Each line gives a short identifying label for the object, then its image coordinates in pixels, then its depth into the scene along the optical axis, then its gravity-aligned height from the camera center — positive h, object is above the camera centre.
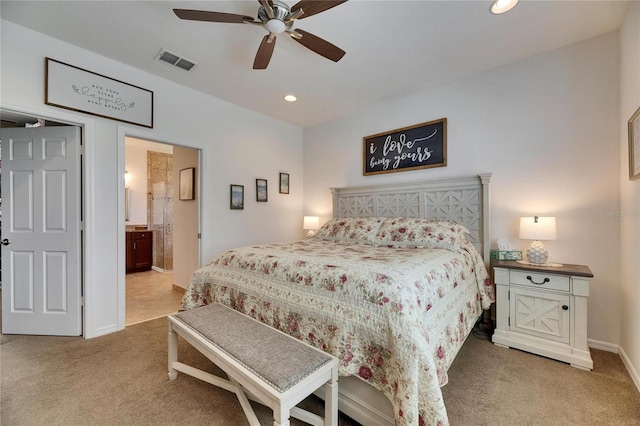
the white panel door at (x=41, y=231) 2.60 -0.18
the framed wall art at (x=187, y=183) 3.83 +0.43
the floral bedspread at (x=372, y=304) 1.21 -0.57
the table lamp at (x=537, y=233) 2.31 -0.20
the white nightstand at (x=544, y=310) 2.06 -0.83
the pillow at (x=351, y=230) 3.07 -0.23
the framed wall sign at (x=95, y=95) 2.39 +1.17
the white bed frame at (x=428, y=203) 2.81 +0.12
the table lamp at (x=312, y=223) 4.25 -0.18
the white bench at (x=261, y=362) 1.15 -0.74
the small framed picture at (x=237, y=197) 3.74 +0.22
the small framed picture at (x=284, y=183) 4.42 +0.49
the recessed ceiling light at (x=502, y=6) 1.94 +1.54
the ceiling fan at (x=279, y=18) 1.66 +1.30
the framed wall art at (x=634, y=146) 1.83 +0.48
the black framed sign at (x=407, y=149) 3.24 +0.84
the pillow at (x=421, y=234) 2.54 -0.23
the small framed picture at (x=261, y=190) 4.06 +0.34
